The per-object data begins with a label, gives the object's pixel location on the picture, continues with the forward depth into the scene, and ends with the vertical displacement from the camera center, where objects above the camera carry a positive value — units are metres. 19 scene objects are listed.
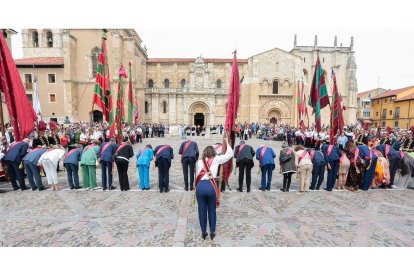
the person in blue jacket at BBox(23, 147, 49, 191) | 7.12 -1.46
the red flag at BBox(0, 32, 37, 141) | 5.84 +0.60
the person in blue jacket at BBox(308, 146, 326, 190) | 7.45 -1.46
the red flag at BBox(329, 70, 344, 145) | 8.91 +0.15
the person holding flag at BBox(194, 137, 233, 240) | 4.04 -1.14
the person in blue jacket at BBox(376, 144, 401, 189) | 7.91 -1.22
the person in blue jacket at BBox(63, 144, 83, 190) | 7.23 -1.36
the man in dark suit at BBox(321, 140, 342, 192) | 7.46 -1.33
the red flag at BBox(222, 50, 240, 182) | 5.69 +0.46
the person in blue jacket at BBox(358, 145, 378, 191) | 7.45 -1.27
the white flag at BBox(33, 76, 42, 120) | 13.48 +0.92
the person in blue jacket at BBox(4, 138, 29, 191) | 7.11 -1.22
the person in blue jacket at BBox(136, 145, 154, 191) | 7.30 -1.40
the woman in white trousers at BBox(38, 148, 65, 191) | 7.15 -1.36
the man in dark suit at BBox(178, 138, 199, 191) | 7.12 -1.10
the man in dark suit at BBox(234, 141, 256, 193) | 7.11 -1.19
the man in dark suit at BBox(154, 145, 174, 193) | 7.09 -1.34
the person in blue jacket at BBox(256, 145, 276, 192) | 7.32 -1.28
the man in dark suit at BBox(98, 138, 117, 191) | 7.20 -1.14
